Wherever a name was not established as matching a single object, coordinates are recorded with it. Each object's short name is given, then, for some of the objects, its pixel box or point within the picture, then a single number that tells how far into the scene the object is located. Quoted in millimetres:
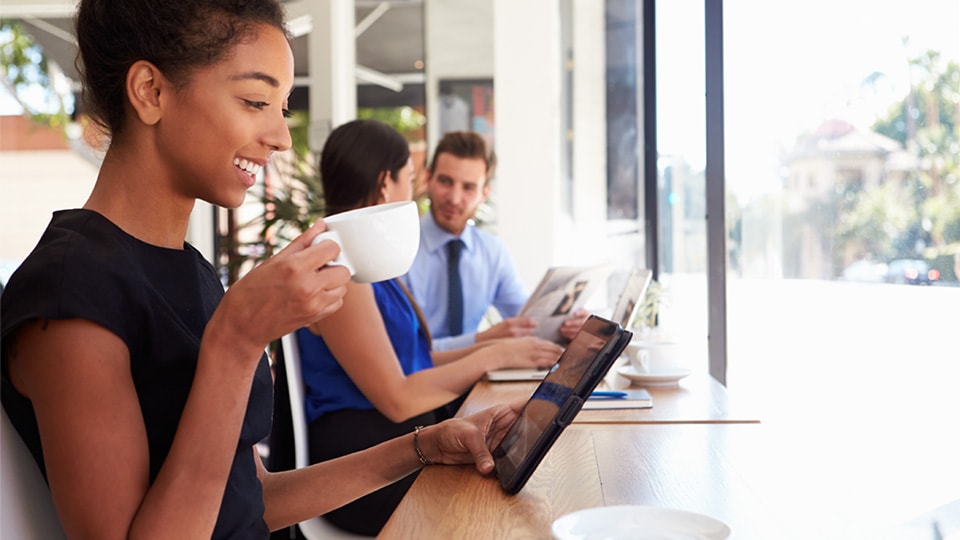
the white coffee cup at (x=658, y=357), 2178
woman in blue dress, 2125
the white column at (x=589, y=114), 4629
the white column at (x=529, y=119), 4648
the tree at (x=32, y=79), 6156
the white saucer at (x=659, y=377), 2133
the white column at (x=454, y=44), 5293
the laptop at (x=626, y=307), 2248
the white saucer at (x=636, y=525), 951
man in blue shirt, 3635
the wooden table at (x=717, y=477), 1085
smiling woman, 944
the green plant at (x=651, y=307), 2845
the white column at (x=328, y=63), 5449
